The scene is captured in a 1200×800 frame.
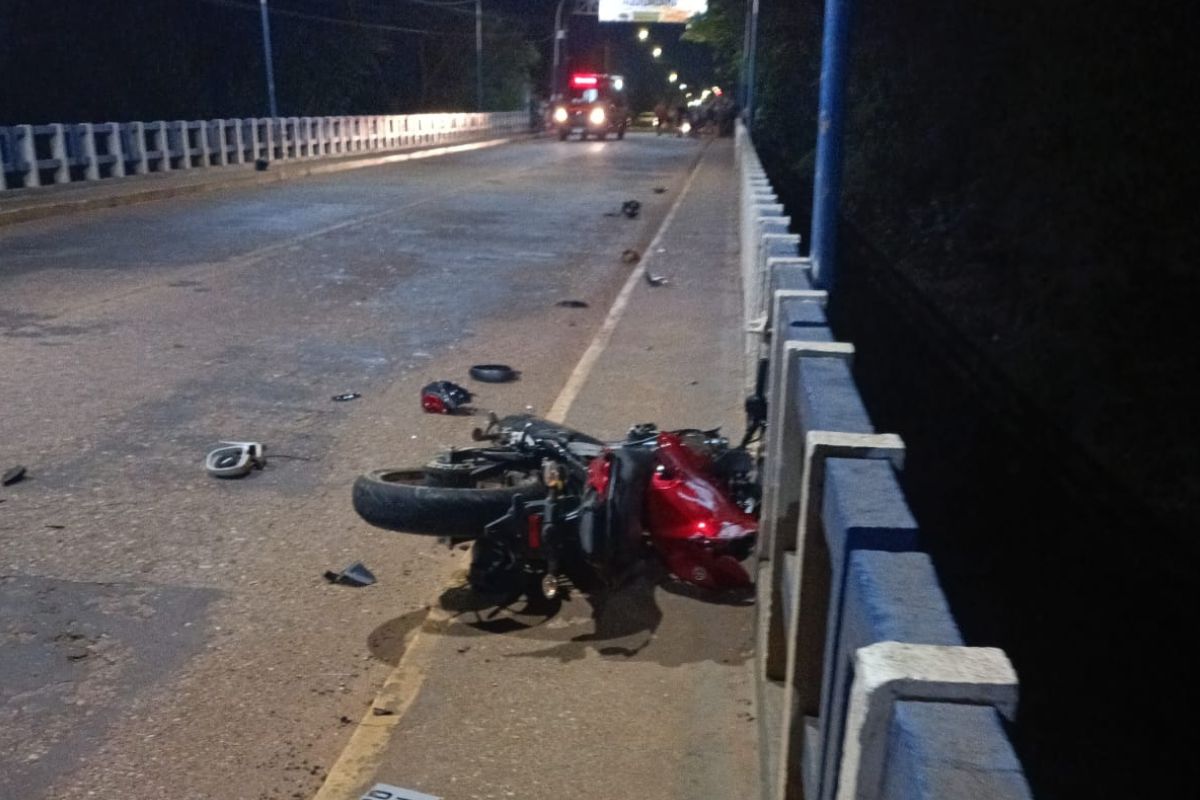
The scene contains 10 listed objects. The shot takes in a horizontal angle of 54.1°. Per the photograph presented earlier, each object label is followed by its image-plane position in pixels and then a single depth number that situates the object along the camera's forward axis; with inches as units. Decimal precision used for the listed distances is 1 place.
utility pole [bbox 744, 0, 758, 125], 1097.3
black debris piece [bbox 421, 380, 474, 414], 283.7
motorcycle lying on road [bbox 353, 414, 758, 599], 171.3
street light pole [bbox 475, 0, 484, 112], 2071.4
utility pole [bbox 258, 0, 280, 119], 1218.0
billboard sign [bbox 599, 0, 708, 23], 2581.2
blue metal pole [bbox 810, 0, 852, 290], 233.5
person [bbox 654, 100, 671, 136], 2583.7
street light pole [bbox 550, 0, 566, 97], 2162.9
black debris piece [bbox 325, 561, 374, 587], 188.5
